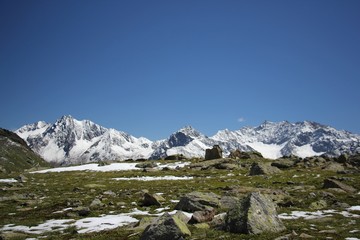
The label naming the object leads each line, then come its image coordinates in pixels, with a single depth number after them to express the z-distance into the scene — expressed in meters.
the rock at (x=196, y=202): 29.11
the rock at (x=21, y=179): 69.11
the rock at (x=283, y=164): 80.06
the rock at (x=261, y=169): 66.12
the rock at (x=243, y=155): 110.69
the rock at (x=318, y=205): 29.41
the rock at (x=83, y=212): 30.57
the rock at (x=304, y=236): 17.51
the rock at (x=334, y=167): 70.48
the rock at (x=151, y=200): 34.47
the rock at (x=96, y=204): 33.70
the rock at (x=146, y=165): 99.15
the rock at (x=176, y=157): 123.69
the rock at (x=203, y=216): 23.62
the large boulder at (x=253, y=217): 19.31
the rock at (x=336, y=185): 38.91
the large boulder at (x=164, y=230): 17.88
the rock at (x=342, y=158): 82.94
